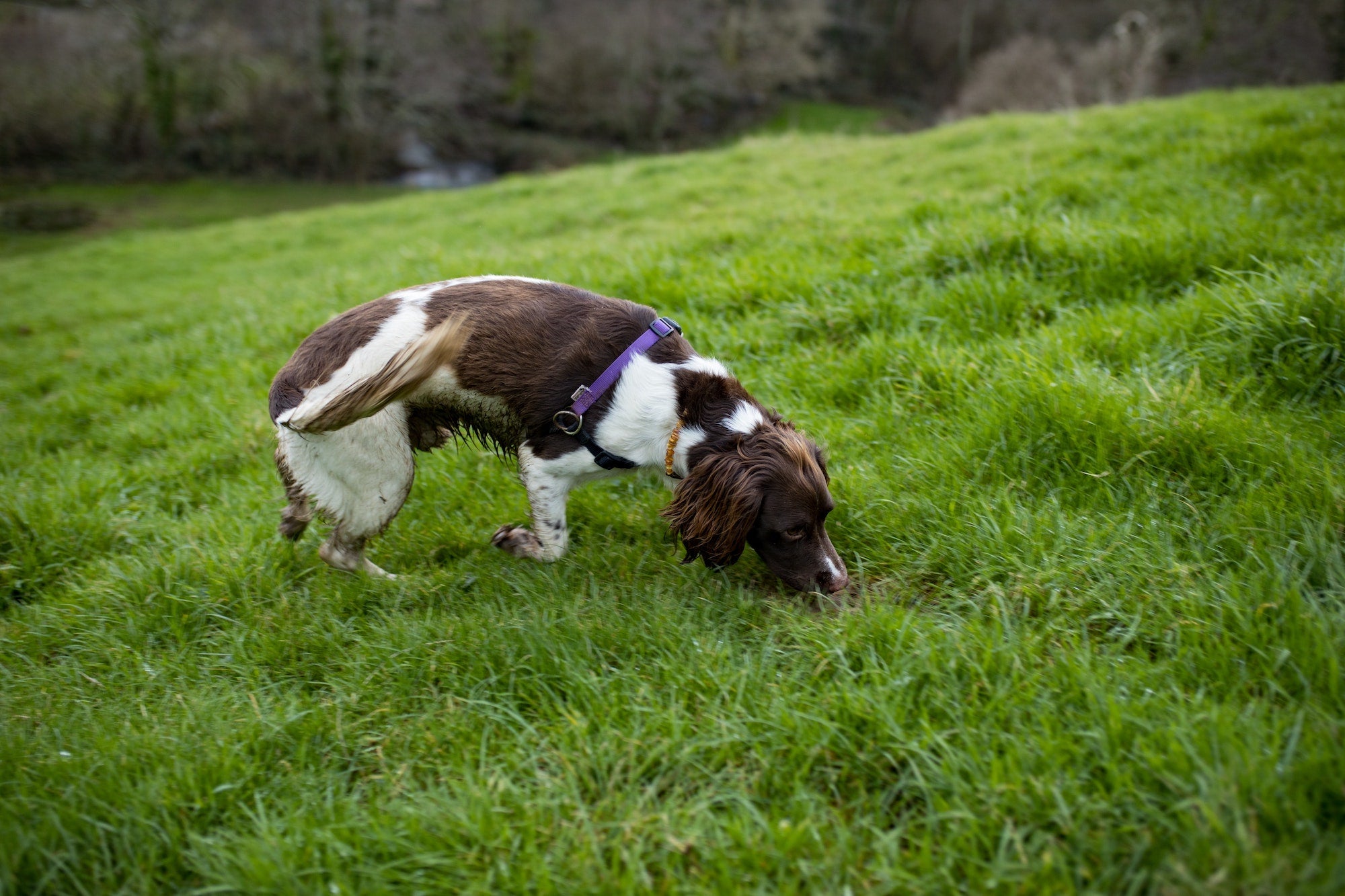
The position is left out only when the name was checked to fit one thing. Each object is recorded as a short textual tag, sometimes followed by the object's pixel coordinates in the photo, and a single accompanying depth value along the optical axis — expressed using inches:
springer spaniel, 103.7
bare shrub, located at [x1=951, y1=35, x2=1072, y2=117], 836.6
